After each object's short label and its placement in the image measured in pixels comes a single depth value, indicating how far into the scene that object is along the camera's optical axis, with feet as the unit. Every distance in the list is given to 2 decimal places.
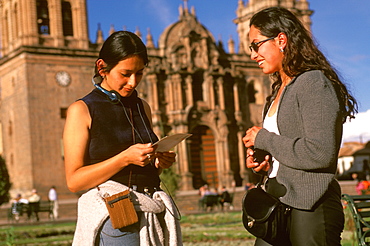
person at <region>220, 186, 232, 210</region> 68.91
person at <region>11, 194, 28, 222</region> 65.41
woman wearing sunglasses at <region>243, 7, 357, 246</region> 8.82
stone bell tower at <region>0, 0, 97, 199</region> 98.22
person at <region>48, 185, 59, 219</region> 75.50
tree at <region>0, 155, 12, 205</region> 87.97
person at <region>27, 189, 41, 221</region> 66.02
